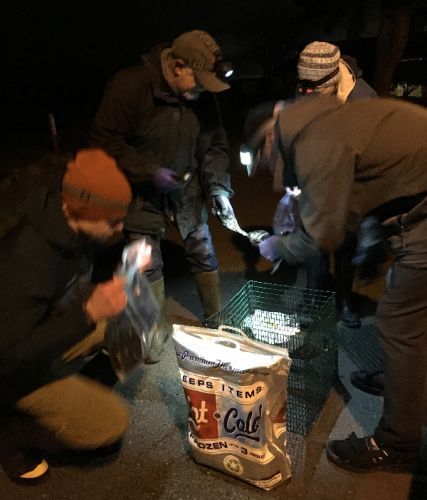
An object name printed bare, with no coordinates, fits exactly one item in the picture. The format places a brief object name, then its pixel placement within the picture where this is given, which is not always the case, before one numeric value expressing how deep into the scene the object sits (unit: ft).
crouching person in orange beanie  7.02
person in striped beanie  9.98
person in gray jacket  6.72
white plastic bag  7.27
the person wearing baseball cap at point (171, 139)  9.95
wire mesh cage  9.34
